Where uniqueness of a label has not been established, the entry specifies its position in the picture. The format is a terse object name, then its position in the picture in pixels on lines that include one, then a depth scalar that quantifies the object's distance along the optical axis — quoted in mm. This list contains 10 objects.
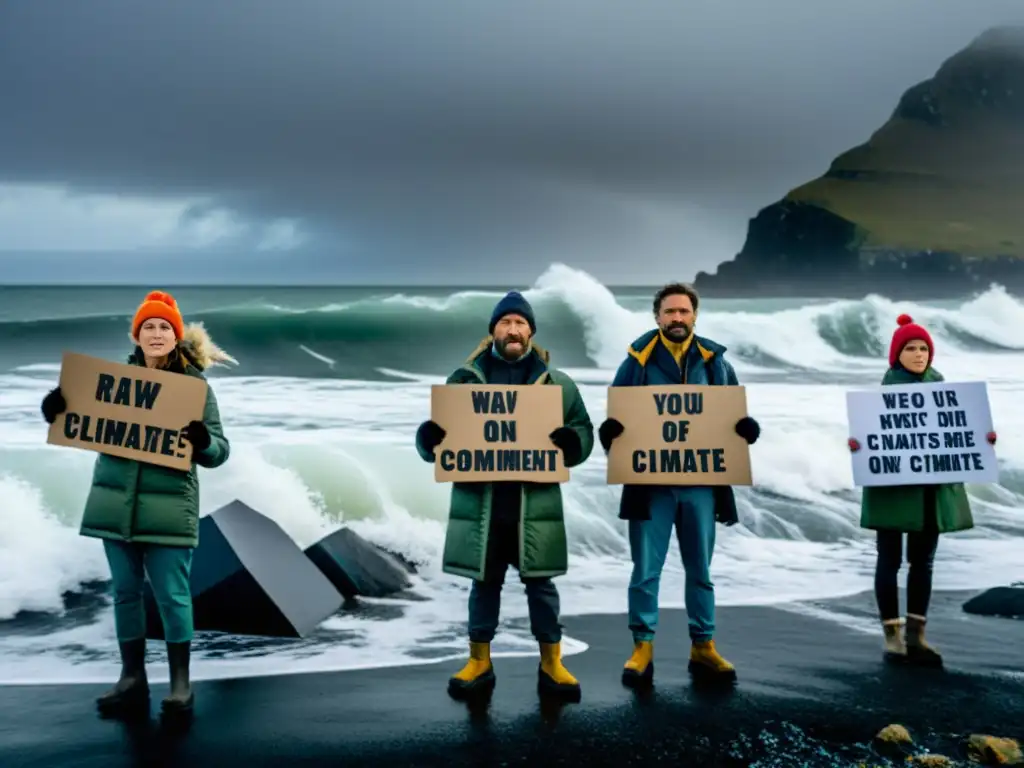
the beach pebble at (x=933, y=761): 3838
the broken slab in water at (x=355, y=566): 6828
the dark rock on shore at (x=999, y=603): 6441
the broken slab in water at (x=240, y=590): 5773
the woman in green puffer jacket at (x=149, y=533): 4418
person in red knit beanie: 5398
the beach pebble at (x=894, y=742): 3969
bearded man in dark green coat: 4652
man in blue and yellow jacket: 4938
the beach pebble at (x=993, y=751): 3885
